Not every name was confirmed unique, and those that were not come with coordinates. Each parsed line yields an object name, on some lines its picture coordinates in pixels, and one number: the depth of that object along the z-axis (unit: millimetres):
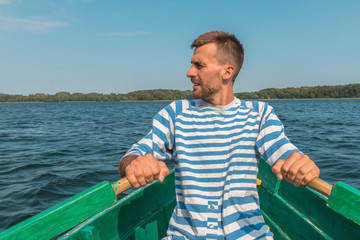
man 1806
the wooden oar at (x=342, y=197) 1456
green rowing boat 1455
